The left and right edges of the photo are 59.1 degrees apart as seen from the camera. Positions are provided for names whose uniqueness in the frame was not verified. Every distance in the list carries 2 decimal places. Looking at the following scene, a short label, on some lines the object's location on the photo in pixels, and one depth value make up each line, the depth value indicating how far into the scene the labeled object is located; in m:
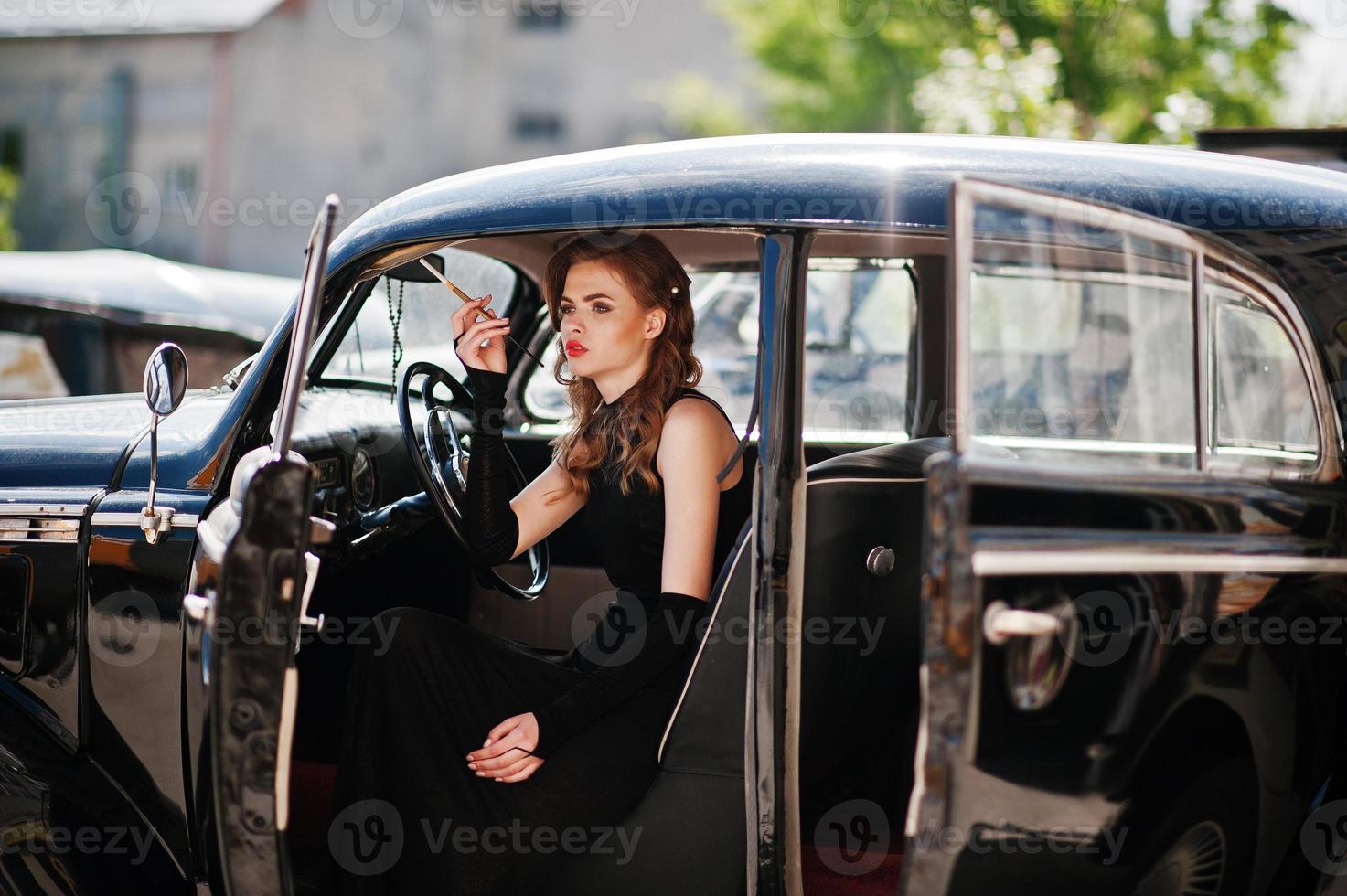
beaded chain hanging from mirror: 3.33
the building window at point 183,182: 23.84
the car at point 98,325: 7.11
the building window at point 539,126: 28.34
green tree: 9.00
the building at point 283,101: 23.55
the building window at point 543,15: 28.28
